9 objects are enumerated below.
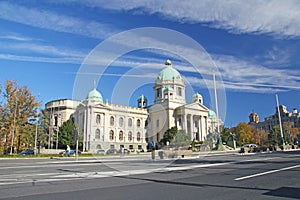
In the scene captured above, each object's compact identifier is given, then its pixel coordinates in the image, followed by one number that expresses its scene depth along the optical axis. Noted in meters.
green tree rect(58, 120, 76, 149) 66.38
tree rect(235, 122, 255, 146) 91.81
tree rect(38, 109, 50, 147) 50.11
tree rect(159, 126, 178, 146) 69.70
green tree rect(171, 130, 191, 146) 62.59
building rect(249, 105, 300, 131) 134.21
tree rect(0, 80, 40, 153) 42.16
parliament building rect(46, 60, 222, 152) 69.12
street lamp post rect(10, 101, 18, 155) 40.50
